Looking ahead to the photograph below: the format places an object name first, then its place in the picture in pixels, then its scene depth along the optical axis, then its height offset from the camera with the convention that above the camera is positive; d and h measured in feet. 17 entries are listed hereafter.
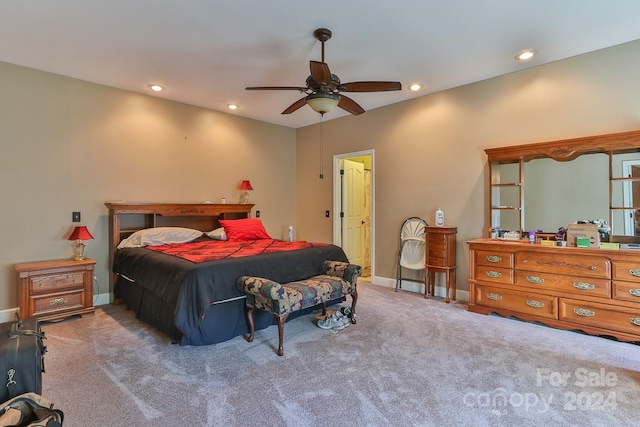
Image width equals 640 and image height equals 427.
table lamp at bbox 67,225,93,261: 11.60 -0.79
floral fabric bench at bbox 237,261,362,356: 8.38 -2.22
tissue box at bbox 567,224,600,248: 9.71 -0.64
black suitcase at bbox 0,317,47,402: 4.83 -2.31
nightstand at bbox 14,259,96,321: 10.33 -2.52
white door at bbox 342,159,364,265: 18.54 +0.22
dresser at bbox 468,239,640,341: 9.02 -2.28
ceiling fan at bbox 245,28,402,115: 9.02 +3.67
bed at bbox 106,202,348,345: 8.52 -1.82
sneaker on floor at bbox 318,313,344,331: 10.14 -3.52
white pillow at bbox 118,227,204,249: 12.57 -0.93
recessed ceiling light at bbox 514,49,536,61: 10.41 +5.29
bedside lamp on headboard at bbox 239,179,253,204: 17.29 +1.35
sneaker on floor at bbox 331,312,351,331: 10.12 -3.51
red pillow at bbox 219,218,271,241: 14.74 -0.73
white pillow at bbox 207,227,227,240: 14.62 -0.96
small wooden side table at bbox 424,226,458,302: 13.12 -1.70
